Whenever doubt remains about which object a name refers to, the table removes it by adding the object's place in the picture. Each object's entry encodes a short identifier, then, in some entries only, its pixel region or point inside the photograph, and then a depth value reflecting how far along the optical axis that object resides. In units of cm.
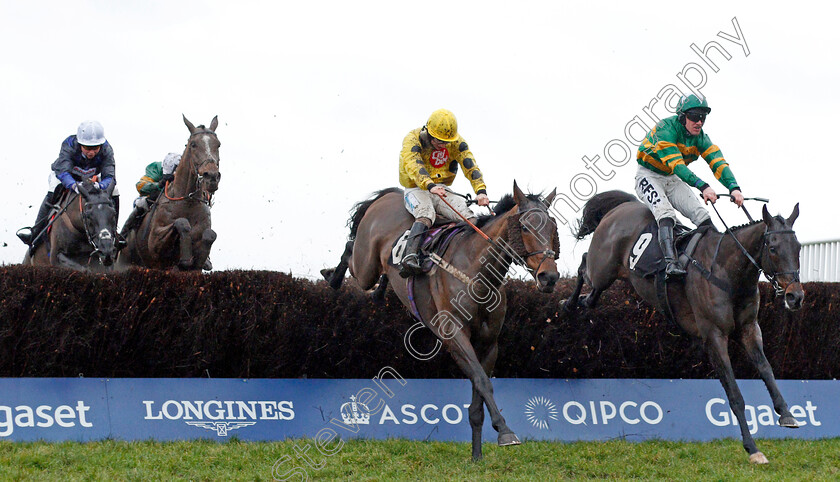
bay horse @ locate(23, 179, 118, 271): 1734
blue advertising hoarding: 1313
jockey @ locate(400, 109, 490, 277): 1385
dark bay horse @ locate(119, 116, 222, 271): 1772
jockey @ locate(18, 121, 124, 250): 1812
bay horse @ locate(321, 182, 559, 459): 1155
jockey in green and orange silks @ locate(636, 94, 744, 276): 1413
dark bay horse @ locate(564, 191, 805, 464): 1241
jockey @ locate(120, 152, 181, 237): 1934
